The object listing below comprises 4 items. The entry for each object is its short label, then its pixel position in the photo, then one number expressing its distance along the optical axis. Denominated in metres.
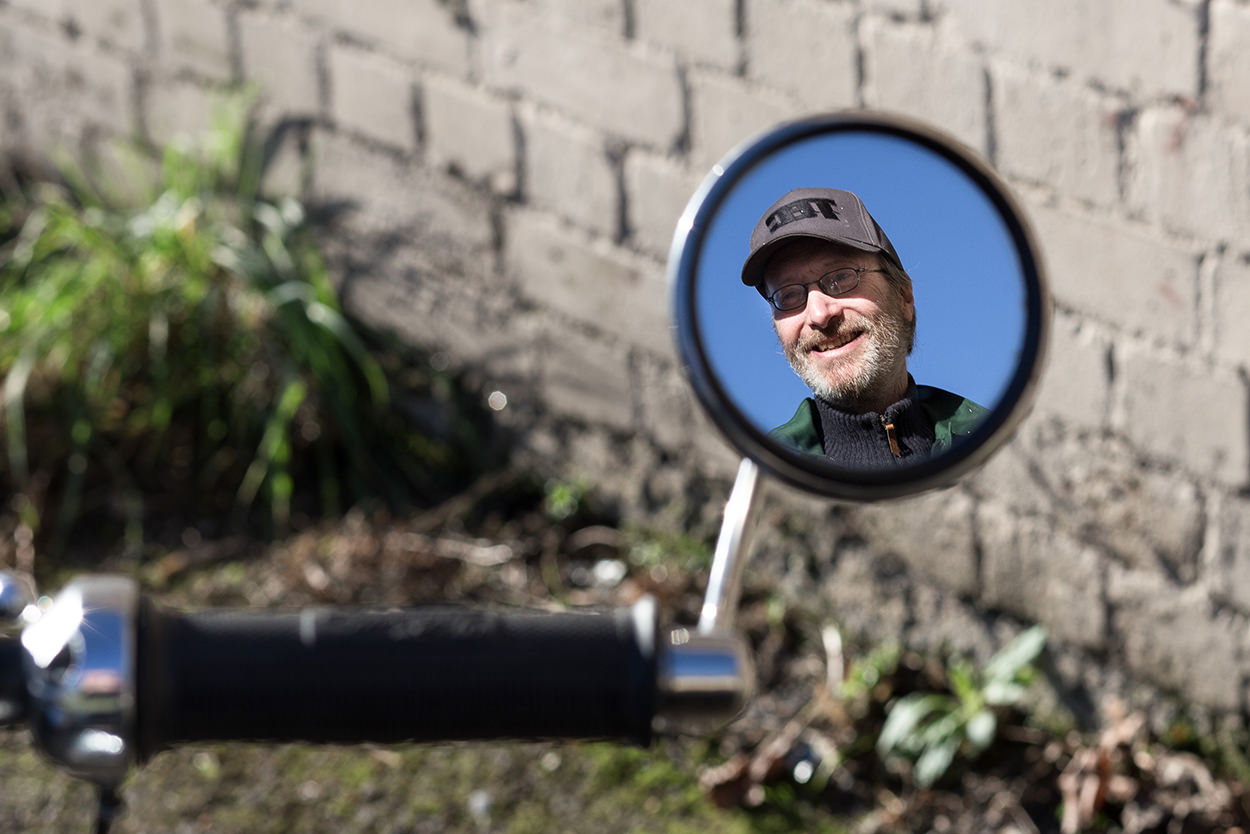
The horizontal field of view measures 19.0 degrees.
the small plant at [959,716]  1.63
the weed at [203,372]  3.00
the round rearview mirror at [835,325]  0.90
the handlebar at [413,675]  0.87
